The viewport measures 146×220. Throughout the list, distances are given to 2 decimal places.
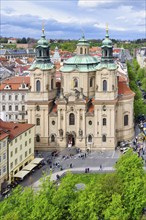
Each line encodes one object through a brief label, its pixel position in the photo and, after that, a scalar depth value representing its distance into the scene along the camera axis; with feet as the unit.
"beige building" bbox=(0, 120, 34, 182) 244.83
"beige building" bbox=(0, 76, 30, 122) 378.06
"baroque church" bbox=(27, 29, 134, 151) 306.35
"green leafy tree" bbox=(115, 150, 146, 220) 170.40
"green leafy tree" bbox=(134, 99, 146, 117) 395.63
